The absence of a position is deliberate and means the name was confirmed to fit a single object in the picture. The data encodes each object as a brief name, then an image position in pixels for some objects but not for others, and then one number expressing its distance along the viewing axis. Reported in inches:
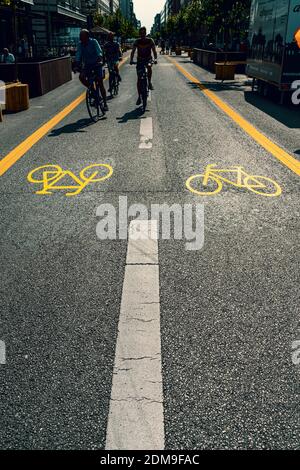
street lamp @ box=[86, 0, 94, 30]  1110.5
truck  454.8
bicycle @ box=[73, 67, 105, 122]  392.2
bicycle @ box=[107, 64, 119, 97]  561.3
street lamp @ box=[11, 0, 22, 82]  533.6
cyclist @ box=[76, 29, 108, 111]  383.9
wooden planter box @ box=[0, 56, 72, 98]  608.4
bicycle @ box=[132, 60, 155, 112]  435.2
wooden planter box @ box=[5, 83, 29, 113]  483.8
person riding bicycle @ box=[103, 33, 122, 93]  554.3
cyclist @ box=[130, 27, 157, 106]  440.1
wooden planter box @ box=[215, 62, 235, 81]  796.0
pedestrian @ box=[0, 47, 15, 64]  768.9
